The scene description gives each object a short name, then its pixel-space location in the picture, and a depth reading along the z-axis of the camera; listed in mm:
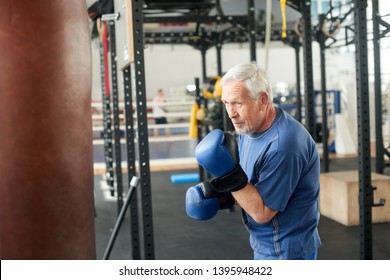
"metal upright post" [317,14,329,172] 7169
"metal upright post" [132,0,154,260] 2229
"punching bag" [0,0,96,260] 1723
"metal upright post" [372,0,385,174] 5907
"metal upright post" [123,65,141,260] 3156
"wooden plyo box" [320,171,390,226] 4602
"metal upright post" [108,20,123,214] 4637
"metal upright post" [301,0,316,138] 4297
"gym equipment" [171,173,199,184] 7507
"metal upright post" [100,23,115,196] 5615
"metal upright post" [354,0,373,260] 3020
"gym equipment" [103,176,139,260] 2506
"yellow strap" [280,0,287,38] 2518
